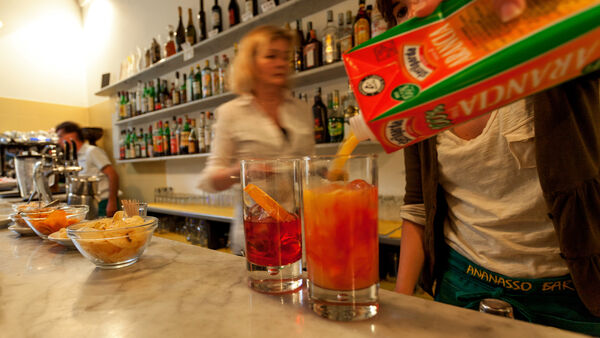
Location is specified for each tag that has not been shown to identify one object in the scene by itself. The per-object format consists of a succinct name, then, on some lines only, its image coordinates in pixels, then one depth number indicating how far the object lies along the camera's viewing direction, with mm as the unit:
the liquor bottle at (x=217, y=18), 2586
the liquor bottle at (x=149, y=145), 3256
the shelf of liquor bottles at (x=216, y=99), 1910
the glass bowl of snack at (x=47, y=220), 846
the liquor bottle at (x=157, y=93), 3229
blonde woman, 1351
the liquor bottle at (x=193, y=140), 2783
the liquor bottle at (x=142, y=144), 3391
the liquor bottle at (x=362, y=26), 1758
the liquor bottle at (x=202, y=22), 2698
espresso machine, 1405
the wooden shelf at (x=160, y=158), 2557
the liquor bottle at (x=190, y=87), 2754
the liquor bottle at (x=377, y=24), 1659
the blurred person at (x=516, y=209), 608
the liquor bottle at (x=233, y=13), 2459
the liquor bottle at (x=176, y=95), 2928
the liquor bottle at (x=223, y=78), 2451
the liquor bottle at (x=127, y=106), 3484
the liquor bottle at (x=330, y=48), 1894
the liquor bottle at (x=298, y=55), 2035
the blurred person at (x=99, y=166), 3084
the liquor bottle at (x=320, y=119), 1959
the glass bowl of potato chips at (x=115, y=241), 597
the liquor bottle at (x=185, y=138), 2791
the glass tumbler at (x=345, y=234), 389
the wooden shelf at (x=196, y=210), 2236
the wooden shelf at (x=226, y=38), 2076
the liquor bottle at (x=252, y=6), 2273
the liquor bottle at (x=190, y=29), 2930
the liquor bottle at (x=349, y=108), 1833
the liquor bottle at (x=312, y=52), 1955
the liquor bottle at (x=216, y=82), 2521
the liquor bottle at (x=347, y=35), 1800
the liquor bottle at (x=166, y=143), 3016
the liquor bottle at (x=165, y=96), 3011
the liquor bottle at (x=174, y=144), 2910
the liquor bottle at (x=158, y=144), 3059
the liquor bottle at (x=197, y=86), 2703
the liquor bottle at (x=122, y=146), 3580
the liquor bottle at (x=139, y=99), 3363
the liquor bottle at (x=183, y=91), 2927
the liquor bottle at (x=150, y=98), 3225
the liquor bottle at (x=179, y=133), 2891
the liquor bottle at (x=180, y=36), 2993
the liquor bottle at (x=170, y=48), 3006
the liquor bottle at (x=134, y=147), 3451
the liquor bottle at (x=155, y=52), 3240
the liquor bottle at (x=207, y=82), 2561
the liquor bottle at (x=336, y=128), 1883
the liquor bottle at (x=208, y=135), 2613
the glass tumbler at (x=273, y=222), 470
